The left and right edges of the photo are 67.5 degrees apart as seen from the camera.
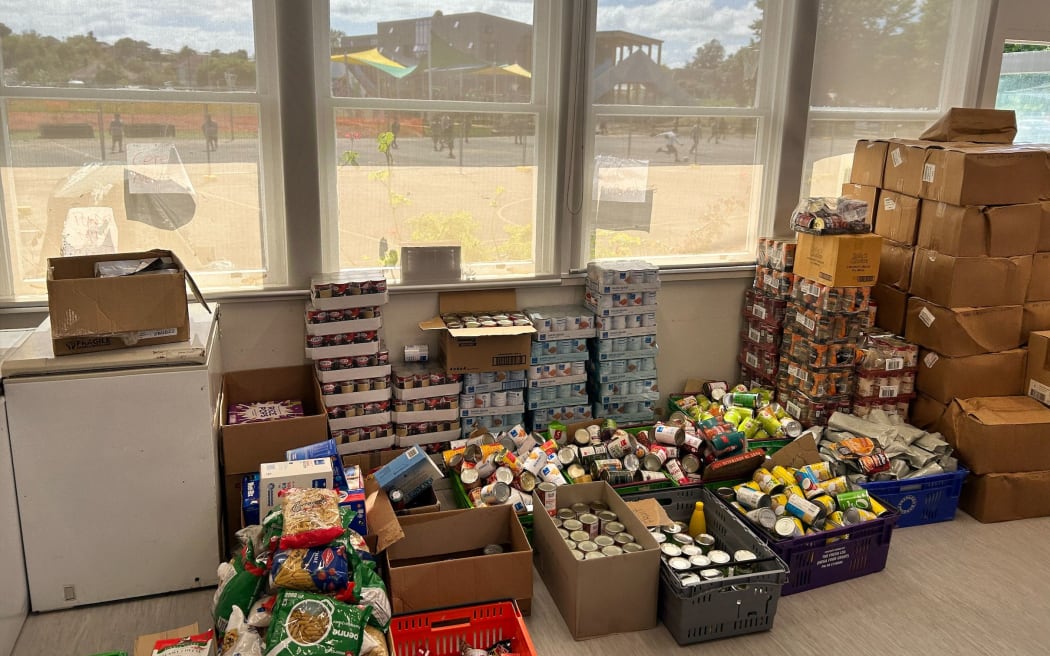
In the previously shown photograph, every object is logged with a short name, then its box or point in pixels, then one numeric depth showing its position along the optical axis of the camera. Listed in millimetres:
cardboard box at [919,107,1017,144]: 4109
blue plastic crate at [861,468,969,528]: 3496
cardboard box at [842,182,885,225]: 4234
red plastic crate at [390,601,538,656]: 2521
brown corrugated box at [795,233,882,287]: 3723
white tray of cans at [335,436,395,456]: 3684
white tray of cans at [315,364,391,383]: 3578
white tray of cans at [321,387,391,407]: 3604
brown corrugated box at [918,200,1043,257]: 3686
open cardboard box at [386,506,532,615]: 2660
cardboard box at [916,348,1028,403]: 3807
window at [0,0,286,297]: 3301
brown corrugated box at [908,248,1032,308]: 3727
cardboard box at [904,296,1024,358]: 3750
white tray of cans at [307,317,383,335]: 3521
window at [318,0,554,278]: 3725
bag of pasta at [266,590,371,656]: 2053
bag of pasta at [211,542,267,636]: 2320
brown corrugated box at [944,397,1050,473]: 3602
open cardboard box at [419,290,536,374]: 3732
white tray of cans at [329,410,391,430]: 3641
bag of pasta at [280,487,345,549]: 2271
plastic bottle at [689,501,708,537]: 3197
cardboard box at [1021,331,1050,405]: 3777
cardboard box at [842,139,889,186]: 4180
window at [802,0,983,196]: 4352
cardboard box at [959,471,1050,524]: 3596
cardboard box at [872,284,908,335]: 4043
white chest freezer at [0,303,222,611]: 2656
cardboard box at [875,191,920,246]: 3969
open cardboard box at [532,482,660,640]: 2703
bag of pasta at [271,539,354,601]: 2193
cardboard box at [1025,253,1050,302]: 3877
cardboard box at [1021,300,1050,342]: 3891
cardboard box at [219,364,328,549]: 3016
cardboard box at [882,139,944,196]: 3924
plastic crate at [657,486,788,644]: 2701
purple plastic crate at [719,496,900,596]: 2996
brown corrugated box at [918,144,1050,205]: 3652
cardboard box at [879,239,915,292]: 4012
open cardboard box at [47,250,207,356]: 2617
